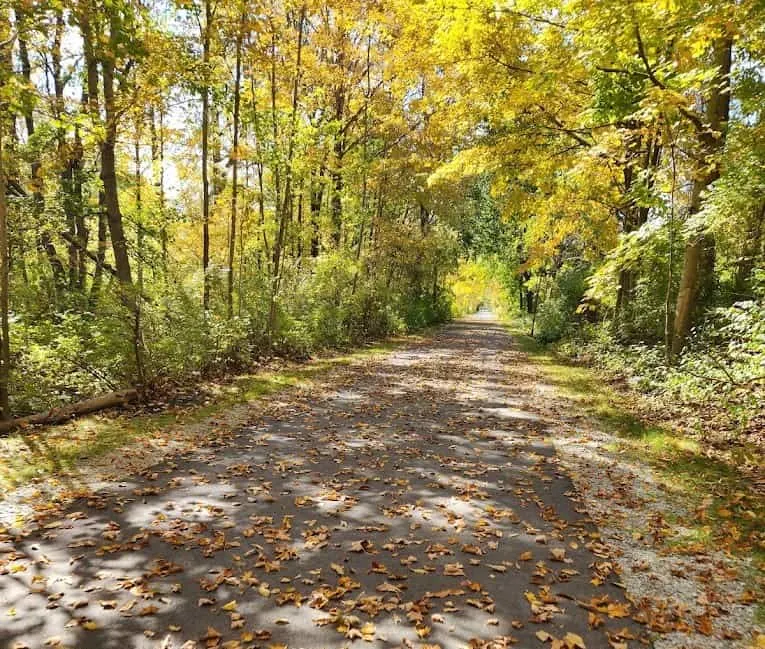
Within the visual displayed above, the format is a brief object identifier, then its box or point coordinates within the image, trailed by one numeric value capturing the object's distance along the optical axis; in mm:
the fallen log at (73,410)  6695
